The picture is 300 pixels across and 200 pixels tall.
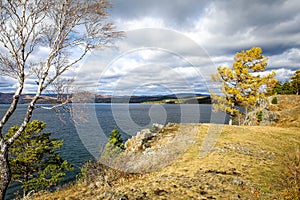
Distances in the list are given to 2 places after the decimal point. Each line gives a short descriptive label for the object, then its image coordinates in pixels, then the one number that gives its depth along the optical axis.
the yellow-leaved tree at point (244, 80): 21.20
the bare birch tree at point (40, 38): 7.00
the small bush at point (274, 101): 41.24
